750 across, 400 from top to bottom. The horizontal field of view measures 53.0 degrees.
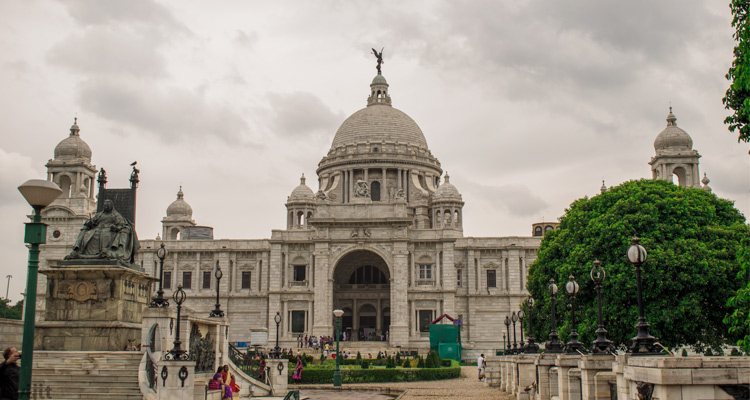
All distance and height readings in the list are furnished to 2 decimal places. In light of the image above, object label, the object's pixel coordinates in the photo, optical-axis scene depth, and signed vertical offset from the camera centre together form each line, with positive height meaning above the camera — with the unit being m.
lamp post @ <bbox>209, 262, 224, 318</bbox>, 28.22 +0.56
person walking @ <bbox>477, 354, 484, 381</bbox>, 40.30 -2.05
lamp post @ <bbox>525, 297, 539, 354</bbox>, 29.80 -0.77
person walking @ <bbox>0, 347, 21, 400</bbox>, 11.49 -0.74
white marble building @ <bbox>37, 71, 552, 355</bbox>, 66.19 +6.75
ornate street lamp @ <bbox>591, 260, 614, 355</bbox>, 17.77 -0.38
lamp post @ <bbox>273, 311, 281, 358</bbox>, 31.47 -1.03
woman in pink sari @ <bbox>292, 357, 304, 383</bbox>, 37.23 -2.15
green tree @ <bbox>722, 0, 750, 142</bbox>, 17.58 +5.96
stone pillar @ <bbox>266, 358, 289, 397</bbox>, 29.90 -1.90
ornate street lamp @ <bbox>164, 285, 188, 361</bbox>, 20.36 -0.61
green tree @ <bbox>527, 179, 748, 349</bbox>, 32.41 +3.00
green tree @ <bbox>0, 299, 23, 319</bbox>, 87.66 +2.06
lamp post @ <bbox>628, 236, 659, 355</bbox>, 14.52 -0.24
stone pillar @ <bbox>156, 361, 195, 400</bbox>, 19.92 -1.39
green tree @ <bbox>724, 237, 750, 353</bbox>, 19.41 +0.70
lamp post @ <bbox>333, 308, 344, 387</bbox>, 34.97 -2.26
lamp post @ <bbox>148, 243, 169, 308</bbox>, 22.59 +0.85
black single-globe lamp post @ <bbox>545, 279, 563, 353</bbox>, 24.19 -0.46
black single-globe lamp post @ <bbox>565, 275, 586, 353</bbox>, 21.45 -0.24
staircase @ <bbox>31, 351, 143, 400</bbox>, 20.17 -1.26
